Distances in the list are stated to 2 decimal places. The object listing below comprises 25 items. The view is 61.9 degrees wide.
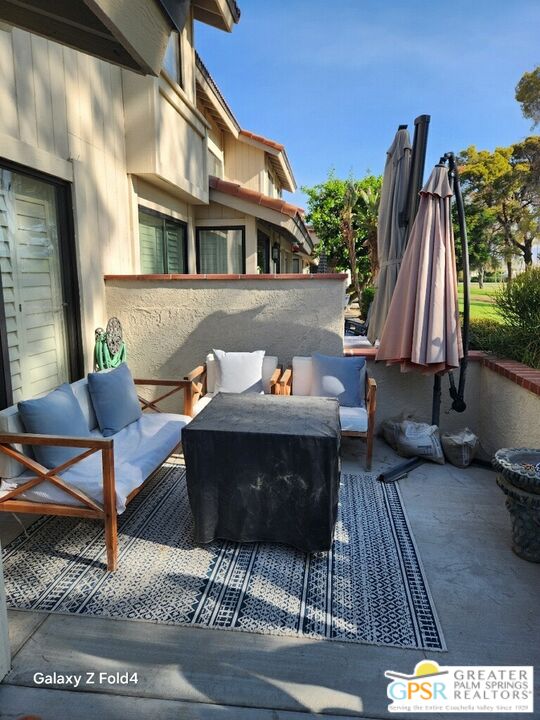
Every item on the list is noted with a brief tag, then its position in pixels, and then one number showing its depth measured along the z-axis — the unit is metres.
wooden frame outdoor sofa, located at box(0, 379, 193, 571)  2.73
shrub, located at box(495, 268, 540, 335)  4.66
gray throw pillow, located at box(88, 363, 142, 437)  3.86
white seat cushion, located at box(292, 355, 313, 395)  5.00
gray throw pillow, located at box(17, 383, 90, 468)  2.97
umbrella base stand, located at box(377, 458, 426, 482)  4.17
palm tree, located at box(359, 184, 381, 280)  15.59
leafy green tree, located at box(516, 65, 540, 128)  21.42
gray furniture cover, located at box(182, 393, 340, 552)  2.88
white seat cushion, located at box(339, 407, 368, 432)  4.32
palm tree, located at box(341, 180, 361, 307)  16.16
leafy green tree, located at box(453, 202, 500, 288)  24.89
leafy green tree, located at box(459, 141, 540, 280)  24.88
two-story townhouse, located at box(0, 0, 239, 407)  3.62
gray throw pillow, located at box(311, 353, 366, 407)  4.70
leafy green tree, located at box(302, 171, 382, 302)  16.25
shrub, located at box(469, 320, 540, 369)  4.62
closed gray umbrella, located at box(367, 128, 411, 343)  4.55
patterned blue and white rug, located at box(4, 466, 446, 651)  2.38
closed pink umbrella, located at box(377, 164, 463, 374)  4.27
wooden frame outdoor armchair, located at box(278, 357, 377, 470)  4.26
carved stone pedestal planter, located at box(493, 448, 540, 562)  2.83
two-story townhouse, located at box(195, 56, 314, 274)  7.41
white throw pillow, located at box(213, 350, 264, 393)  4.94
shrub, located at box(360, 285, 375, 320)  14.74
